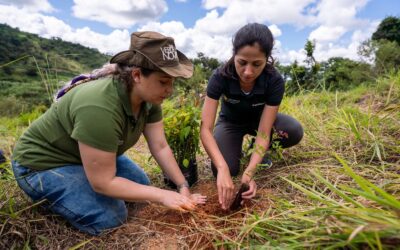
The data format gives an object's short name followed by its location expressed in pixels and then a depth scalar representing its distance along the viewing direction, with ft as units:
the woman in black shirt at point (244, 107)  6.49
